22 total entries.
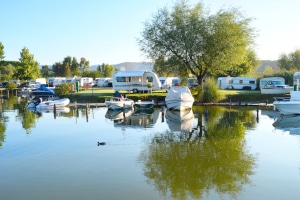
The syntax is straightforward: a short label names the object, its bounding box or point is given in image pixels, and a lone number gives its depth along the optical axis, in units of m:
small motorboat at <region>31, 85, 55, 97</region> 38.78
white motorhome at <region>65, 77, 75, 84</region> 57.99
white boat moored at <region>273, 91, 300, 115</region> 25.53
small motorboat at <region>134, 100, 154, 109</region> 31.05
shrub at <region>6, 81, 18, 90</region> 57.56
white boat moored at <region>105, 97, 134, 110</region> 29.91
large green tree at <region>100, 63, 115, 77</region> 86.53
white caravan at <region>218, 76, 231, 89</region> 46.12
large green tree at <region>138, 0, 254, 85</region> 35.06
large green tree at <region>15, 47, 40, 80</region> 61.59
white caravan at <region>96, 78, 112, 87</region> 58.38
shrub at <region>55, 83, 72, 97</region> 39.28
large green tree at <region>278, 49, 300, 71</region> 62.70
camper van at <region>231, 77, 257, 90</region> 44.19
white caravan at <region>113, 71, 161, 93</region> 38.97
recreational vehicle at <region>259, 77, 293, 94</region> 35.84
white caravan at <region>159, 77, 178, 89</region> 48.44
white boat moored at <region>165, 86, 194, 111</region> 28.61
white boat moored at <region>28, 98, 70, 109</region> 31.84
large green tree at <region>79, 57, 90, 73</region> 94.71
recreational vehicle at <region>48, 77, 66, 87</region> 57.59
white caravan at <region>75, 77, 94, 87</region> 56.34
